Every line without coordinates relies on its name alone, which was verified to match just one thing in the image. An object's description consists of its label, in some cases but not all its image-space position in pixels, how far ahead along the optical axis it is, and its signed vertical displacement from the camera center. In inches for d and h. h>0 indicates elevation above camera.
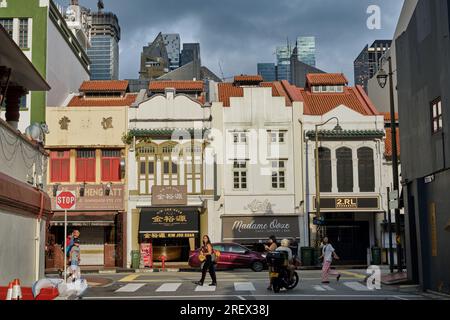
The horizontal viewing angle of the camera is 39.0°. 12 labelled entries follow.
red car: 1206.9 -58.4
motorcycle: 664.4 -44.9
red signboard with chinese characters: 1429.6 -56.4
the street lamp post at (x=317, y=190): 1457.9 +88.2
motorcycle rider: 689.0 -32.9
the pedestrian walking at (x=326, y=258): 799.7 -38.3
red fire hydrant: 1330.2 -72.4
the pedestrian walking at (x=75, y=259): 749.3 -33.9
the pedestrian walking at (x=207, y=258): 761.6 -34.4
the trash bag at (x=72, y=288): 452.8 -47.0
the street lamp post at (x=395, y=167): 953.5 +92.7
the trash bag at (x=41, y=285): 427.7 -37.8
